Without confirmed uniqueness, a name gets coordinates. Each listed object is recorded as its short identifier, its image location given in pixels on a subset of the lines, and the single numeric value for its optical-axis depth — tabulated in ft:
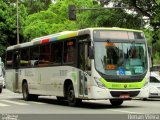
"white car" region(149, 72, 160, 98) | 85.25
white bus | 61.16
